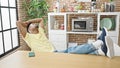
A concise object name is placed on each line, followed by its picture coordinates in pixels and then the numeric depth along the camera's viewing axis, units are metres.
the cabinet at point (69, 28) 3.90
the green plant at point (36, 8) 4.28
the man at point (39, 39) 2.05
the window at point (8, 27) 3.57
